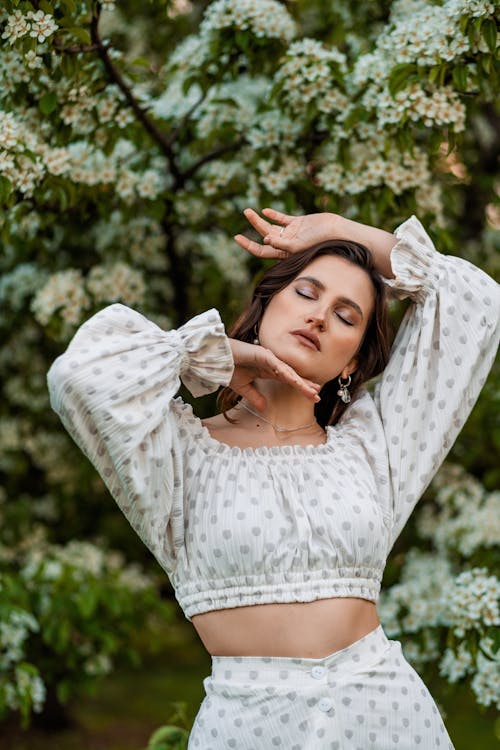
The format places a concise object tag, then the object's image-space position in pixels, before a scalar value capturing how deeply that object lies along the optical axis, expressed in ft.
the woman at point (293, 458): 7.39
